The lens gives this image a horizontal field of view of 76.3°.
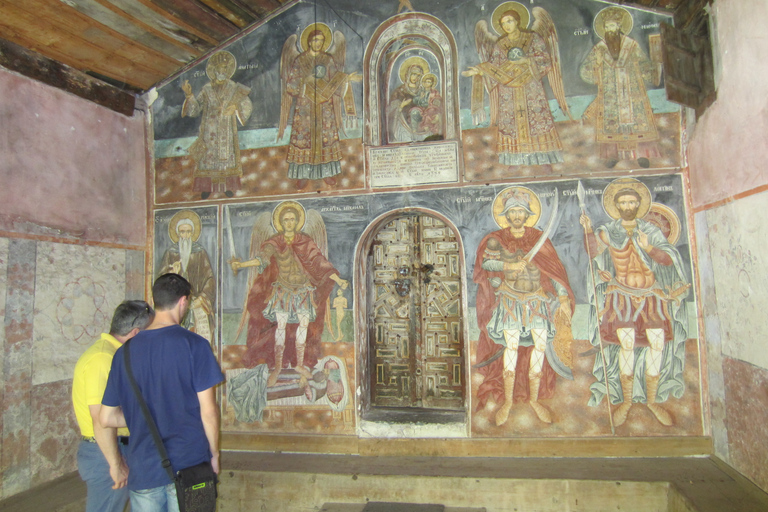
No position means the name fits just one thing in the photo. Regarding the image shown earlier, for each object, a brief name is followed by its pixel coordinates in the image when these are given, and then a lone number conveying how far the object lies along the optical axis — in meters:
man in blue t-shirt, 2.68
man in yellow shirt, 2.98
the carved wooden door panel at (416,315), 5.91
